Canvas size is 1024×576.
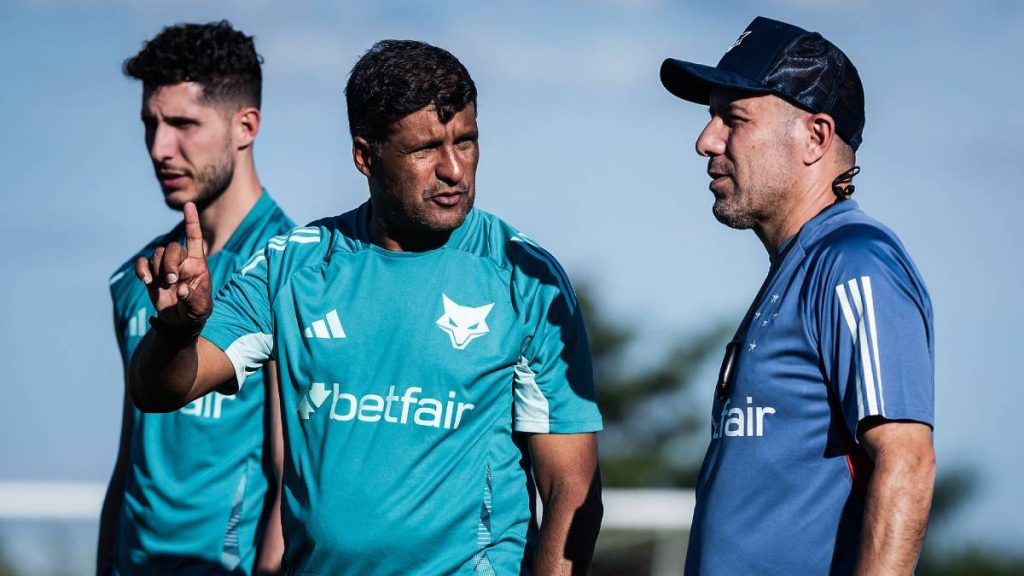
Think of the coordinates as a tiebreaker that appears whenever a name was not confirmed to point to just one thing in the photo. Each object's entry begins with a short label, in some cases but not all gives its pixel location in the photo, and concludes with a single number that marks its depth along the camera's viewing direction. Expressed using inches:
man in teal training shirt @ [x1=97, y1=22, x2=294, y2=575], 386.3
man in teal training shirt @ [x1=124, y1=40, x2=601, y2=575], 312.0
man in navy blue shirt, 254.5
